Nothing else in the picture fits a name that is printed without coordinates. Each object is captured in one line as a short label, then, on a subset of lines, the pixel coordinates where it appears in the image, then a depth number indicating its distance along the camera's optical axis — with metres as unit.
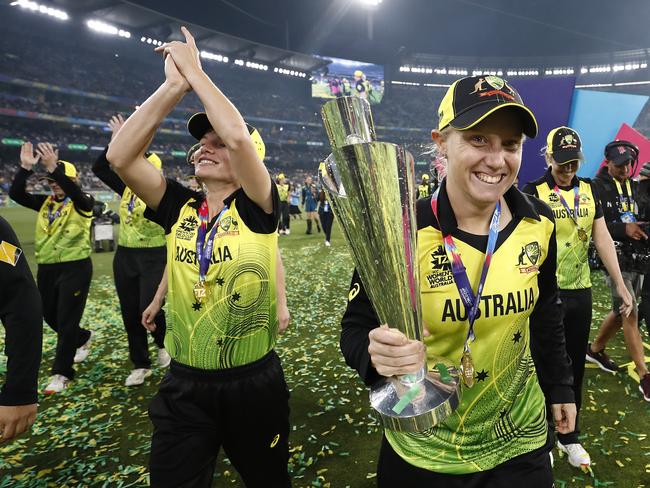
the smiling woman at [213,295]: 1.87
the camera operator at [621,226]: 4.02
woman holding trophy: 1.43
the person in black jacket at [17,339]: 1.67
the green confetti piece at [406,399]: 0.88
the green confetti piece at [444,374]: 0.96
